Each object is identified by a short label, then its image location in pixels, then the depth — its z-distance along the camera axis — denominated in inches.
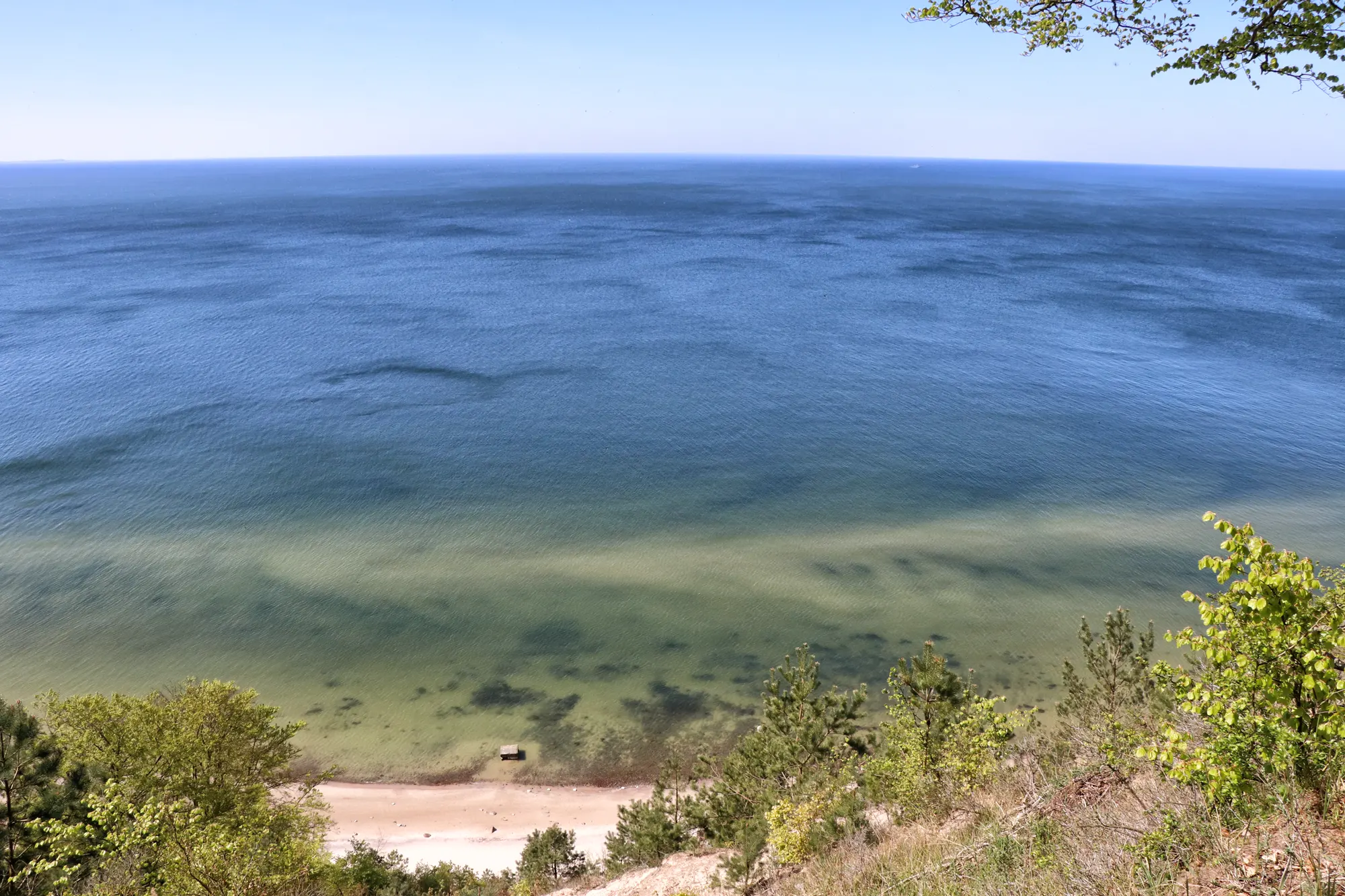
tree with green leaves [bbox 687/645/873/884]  953.5
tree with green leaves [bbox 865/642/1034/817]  835.4
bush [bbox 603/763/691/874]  1024.2
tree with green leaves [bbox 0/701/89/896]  740.0
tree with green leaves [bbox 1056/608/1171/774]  850.8
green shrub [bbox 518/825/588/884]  1096.2
